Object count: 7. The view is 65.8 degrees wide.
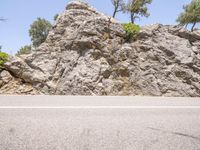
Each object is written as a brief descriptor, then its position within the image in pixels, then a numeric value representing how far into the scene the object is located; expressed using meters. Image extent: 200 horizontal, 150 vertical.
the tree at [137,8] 18.29
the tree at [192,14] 20.67
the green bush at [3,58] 7.82
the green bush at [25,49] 32.98
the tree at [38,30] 26.91
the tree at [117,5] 17.98
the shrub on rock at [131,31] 9.26
